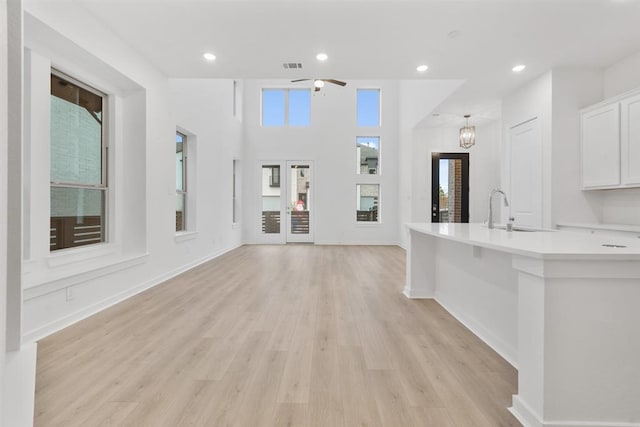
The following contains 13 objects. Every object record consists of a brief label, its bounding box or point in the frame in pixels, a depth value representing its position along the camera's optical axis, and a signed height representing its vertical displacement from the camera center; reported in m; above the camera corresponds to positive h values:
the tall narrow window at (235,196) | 7.90 +0.38
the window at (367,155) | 8.31 +1.55
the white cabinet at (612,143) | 3.16 +0.79
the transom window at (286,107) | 8.41 +2.88
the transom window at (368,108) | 8.37 +2.86
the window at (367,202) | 8.34 +0.28
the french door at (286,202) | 8.30 +0.26
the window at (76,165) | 2.82 +0.46
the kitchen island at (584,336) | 1.38 -0.55
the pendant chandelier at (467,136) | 6.02 +1.51
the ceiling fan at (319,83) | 5.70 +2.41
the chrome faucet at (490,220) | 2.81 -0.06
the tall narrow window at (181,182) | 5.10 +0.49
